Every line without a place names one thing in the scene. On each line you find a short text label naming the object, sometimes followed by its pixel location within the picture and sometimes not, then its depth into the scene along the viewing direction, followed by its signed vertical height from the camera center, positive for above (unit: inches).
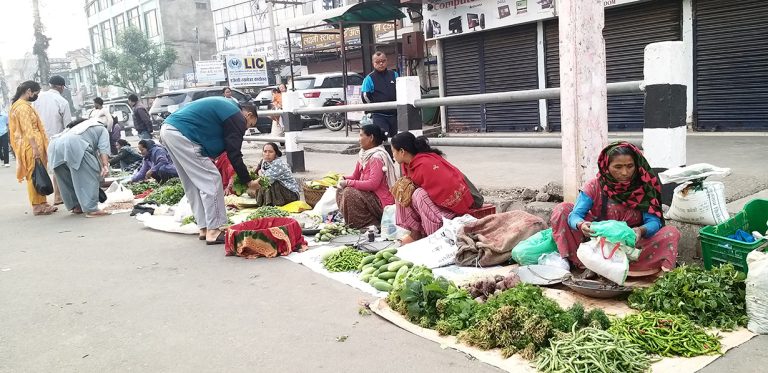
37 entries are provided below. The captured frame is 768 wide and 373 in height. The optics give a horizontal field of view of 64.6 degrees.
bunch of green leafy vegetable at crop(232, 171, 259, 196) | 323.0 -37.8
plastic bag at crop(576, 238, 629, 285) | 140.1 -40.2
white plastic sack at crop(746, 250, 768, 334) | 118.9 -42.7
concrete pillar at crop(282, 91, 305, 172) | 360.8 -13.7
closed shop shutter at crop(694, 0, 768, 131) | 343.3 +7.0
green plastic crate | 136.4 -37.3
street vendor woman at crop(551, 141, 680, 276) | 150.7 -31.2
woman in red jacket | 207.5 -30.6
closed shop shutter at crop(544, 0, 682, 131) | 378.9 +28.6
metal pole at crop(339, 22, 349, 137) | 461.6 +40.3
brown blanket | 185.0 -43.5
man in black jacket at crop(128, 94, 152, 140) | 553.0 +1.5
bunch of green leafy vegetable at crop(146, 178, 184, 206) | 340.2 -42.2
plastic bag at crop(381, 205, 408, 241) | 225.3 -45.9
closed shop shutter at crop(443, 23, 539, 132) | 470.0 +17.6
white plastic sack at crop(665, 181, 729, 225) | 152.1 -31.2
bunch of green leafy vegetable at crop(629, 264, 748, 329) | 126.3 -46.0
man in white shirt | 392.5 +13.5
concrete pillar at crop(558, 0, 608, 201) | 181.5 +1.0
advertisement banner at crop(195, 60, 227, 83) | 1222.9 +93.2
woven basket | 290.8 -40.9
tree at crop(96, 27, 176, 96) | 1503.4 +154.4
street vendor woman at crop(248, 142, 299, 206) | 299.3 -34.3
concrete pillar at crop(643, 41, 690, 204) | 164.7 -5.9
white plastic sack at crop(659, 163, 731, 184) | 150.4 -23.2
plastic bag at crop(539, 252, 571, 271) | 165.3 -46.5
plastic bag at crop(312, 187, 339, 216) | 270.4 -42.9
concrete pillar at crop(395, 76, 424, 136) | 263.0 -1.1
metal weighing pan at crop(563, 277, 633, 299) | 143.6 -47.8
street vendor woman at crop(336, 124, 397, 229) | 241.9 -31.5
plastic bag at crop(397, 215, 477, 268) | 190.4 -47.0
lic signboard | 1087.6 +79.1
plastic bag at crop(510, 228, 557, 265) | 173.5 -44.5
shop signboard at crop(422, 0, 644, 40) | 440.8 +62.6
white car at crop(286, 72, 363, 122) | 706.2 +25.4
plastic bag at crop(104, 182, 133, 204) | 354.0 -40.5
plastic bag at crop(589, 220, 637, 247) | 139.6 -33.5
